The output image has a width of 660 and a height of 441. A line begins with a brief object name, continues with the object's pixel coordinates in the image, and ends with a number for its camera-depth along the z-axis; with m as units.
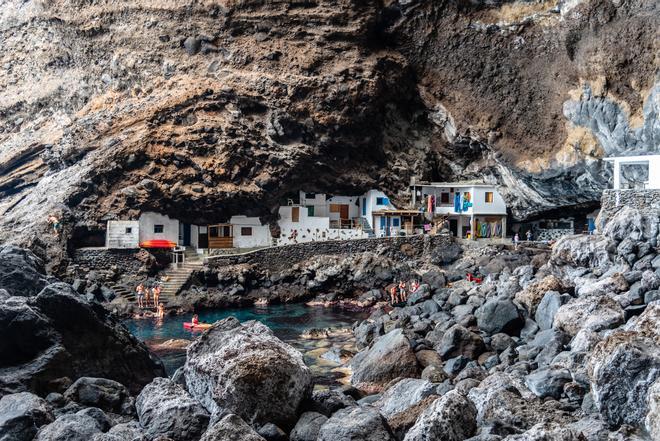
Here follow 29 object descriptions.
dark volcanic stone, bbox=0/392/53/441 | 10.11
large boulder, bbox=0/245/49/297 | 17.91
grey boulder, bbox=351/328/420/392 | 19.53
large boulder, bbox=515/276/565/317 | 24.00
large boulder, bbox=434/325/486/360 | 20.95
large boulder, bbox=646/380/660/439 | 9.69
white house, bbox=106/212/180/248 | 40.50
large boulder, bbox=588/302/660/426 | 10.84
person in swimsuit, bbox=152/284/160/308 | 36.69
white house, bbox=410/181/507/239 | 49.22
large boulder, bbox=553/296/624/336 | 17.72
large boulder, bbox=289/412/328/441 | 10.03
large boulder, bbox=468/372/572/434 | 10.36
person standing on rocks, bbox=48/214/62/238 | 38.48
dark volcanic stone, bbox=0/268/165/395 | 13.68
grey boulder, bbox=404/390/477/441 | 9.51
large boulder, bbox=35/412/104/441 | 9.80
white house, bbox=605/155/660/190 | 30.80
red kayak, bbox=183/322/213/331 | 31.28
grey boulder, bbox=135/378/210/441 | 10.21
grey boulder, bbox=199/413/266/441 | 8.87
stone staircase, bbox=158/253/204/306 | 38.47
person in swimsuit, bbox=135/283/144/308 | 36.50
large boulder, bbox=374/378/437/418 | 12.82
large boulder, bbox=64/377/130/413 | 12.53
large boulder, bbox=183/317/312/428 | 10.19
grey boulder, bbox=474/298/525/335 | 22.75
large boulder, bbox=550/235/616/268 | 25.61
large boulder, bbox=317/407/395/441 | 9.48
